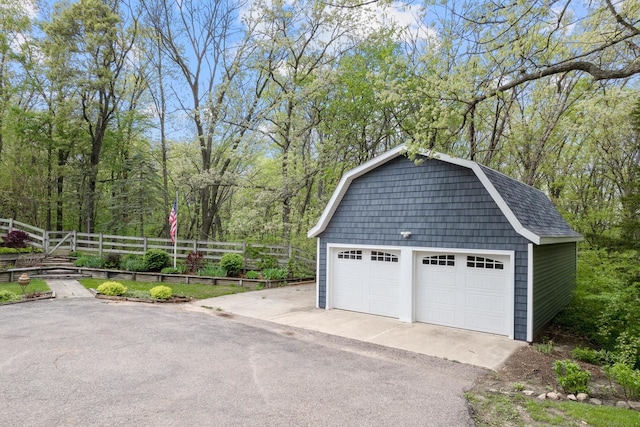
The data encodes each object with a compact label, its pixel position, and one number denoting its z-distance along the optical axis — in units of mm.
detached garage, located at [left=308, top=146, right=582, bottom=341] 7723
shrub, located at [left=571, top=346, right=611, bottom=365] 6323
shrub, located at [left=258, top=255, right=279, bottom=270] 14969
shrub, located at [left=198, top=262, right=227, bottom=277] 14080
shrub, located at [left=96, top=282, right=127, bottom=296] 10734
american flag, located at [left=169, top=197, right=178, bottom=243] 13445
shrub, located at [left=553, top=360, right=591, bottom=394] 4844
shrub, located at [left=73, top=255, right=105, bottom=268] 14586
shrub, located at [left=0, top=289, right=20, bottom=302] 9553
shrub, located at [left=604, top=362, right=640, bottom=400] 4609
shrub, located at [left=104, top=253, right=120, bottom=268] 14772
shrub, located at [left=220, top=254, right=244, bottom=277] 14258
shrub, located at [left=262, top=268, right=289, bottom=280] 14059
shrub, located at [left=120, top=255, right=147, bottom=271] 14211
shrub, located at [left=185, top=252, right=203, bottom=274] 14656
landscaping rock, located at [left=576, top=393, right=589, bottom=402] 4676
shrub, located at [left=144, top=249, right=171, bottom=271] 14273
